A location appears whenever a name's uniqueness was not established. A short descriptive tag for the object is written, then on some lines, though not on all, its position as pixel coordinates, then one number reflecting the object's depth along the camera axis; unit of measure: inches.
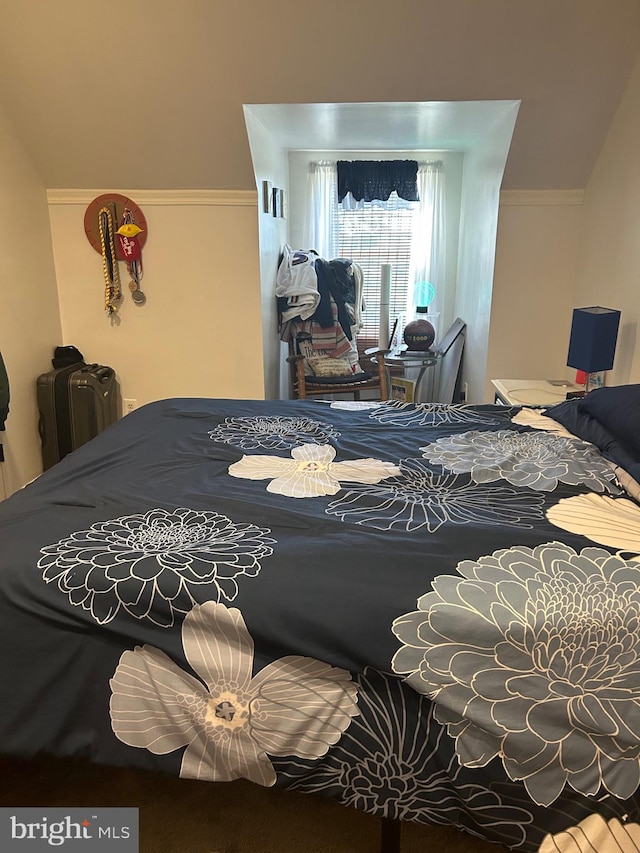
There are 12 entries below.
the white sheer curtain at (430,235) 188.5
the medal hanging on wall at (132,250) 138.7
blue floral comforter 43.6
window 190.2
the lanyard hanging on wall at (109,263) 138.9
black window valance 186.4
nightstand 112.5
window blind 193.5
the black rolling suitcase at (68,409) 136.2
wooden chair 166.2
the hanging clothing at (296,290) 167.2
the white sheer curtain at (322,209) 189.9
